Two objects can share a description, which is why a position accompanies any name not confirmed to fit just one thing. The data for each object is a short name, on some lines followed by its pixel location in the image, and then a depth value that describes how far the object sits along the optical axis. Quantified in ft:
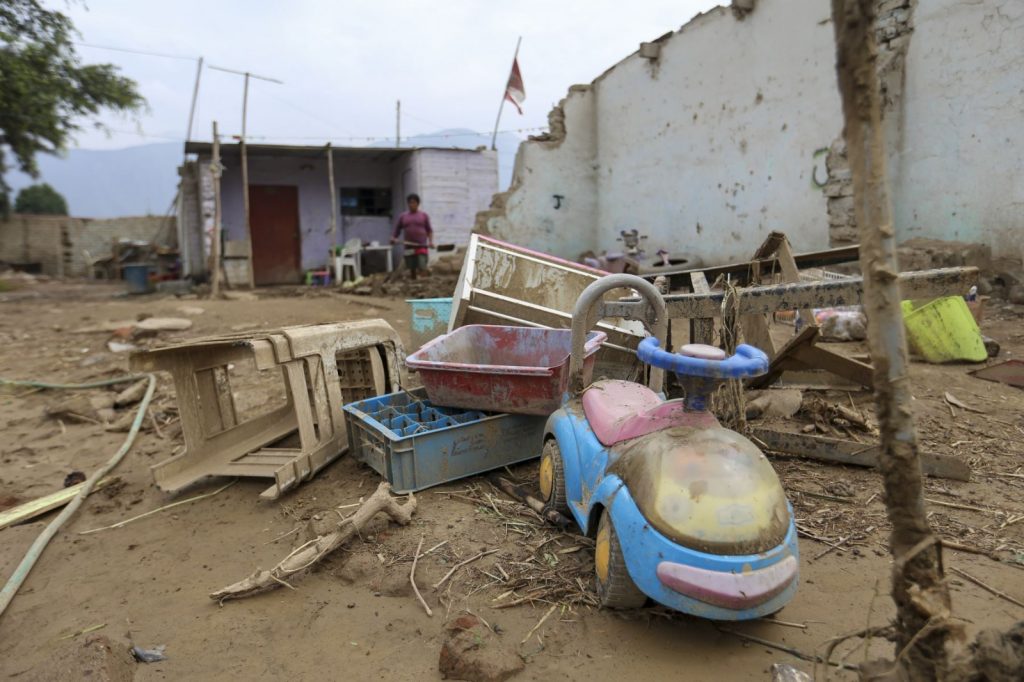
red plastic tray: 10.80
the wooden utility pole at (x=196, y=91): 50.34
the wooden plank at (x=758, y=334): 12.01
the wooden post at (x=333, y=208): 45.65
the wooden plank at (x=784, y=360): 11.09
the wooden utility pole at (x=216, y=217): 41.88
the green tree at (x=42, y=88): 39.75
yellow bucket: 16.12
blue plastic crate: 10.35
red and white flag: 44.93
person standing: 36.70
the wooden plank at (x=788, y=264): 11.85
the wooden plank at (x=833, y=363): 11.58
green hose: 8.63
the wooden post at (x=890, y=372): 4.16
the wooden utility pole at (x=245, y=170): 43.45
